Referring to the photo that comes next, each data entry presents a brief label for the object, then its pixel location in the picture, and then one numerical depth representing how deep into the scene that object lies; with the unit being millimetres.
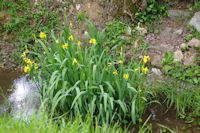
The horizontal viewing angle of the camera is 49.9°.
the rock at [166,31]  4572
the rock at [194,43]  4090
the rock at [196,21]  4363
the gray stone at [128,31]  4588
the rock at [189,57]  3956
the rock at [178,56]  4035
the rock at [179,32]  4457
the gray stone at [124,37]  4535
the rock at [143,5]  4702
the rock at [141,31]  4578
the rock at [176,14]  4695
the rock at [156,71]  3995
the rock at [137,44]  4422
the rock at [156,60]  4100
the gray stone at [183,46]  4143
